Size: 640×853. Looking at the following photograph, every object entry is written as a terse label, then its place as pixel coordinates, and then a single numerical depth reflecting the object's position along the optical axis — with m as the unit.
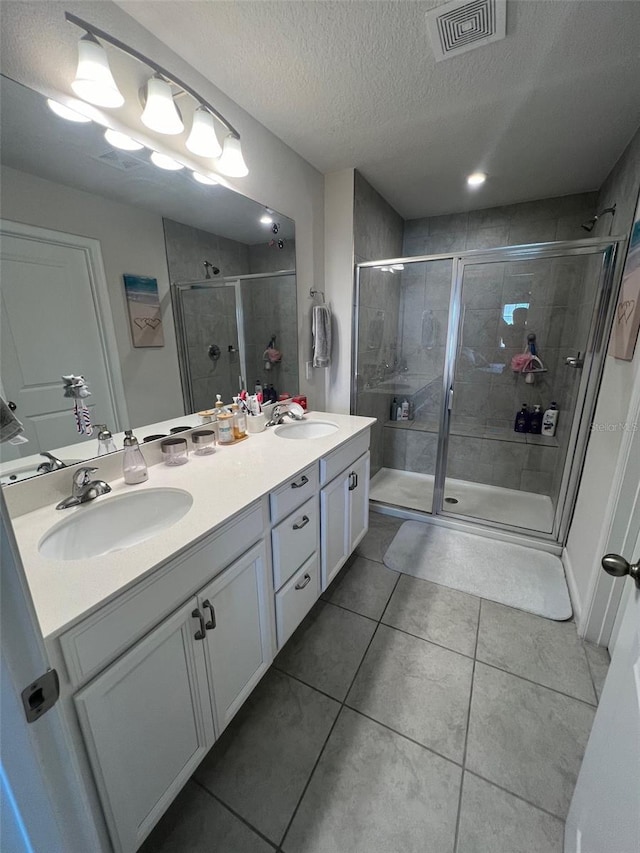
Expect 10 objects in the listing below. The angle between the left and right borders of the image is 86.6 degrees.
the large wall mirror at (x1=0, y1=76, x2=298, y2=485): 1.00
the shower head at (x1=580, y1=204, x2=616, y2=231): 2.06
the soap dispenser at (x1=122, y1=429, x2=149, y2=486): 1.21
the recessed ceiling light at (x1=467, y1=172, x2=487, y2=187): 2.27
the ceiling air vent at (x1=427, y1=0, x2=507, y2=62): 1.16
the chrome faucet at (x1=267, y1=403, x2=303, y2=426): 2.02
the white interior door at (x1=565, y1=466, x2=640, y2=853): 0.55
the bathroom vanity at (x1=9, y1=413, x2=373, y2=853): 0.71
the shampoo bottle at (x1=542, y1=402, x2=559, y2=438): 2.80
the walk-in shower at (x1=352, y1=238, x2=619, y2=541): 2.28
